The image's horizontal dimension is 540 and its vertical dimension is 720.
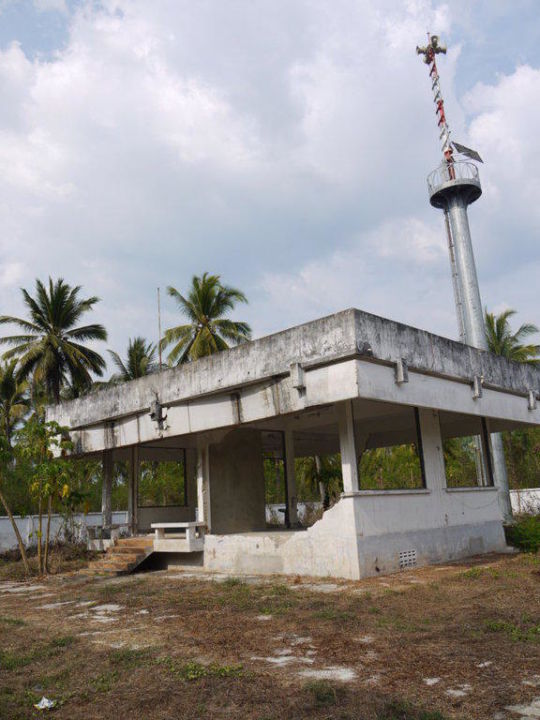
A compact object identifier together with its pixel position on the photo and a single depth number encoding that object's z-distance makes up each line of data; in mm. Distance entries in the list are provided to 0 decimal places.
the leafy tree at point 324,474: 22066
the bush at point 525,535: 13328
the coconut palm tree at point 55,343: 27000
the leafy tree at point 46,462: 13164
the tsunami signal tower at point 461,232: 21953
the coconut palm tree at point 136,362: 31625
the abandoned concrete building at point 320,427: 10242
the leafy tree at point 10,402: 33281
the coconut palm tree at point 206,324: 26906
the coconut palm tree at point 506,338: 29812
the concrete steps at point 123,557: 13312
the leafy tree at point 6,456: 13406
